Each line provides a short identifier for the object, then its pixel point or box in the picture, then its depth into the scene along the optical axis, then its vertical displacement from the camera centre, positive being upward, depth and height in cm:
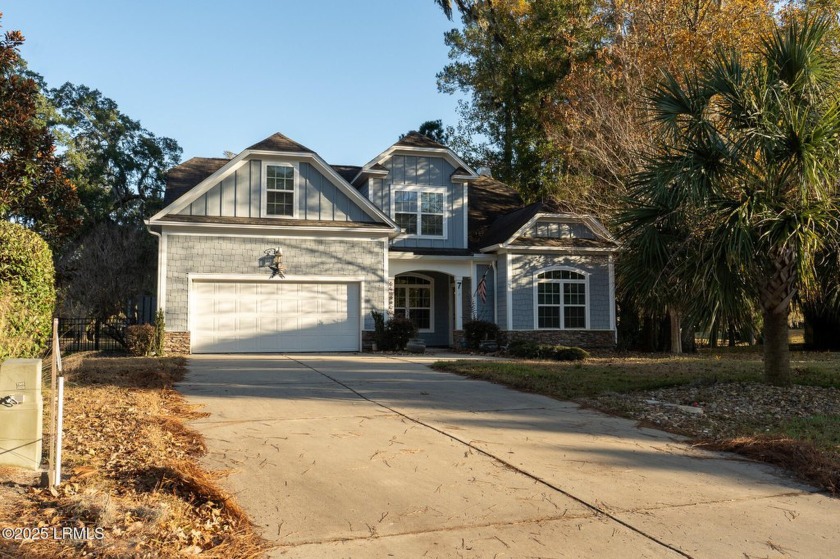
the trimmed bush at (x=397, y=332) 1850 -37
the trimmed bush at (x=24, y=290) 1009 +49
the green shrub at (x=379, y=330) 1856 -31
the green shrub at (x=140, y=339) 1666 -48
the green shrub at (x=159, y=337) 1695 -44
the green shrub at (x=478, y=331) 2055 -39
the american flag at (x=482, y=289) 2109 +92
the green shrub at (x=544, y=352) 1608 -83
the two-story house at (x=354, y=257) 1792 +182
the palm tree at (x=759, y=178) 936 +205
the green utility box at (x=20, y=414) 506 -71
